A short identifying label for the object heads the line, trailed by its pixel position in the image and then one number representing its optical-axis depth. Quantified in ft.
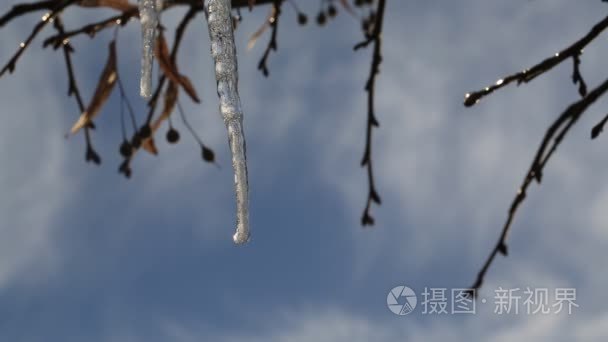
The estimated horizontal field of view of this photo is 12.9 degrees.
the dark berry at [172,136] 4.96
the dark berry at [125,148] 4.92
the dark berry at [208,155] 4.90
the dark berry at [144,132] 4.88
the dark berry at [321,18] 5.28
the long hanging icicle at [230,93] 4.34
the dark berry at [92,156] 4.91
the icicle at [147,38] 4.36
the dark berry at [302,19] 5.21
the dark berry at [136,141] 4.88
